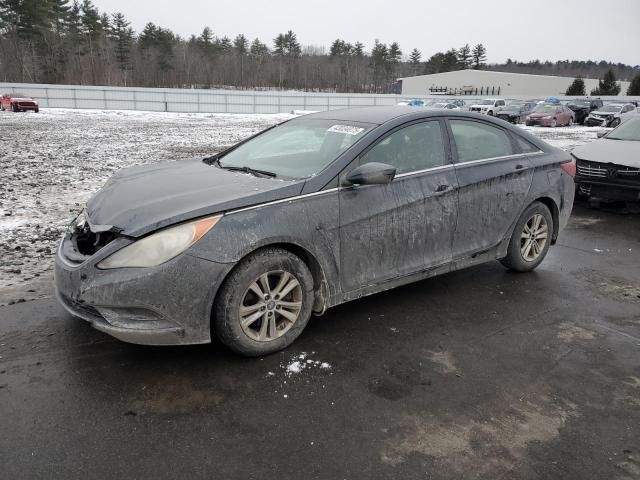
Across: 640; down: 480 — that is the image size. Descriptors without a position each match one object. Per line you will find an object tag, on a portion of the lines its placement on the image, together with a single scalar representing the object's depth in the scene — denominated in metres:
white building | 77.00
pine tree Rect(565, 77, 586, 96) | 59.81
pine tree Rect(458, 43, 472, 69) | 114.79
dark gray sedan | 3.04
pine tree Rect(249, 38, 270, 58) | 93.56
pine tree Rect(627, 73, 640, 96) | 56.65
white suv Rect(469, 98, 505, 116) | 33.97
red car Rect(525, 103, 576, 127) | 28.77
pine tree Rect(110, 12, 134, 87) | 70.94
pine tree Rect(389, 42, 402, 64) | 100.44
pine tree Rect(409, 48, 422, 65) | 117.61
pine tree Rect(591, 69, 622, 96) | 58.62
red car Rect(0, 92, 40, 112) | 31.78
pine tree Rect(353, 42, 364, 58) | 104.00
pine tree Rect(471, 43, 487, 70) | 117.88
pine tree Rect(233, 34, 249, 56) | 90.69
